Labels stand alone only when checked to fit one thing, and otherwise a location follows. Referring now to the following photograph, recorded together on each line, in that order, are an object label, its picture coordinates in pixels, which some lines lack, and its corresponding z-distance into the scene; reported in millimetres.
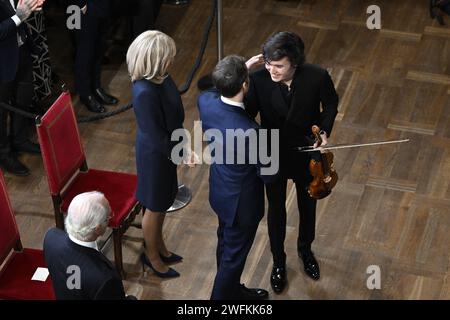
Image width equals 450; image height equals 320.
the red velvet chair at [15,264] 9047
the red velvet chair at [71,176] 9723
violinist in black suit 8789
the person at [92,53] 12219
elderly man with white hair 7758
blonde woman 9000
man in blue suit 8453
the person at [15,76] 11070
